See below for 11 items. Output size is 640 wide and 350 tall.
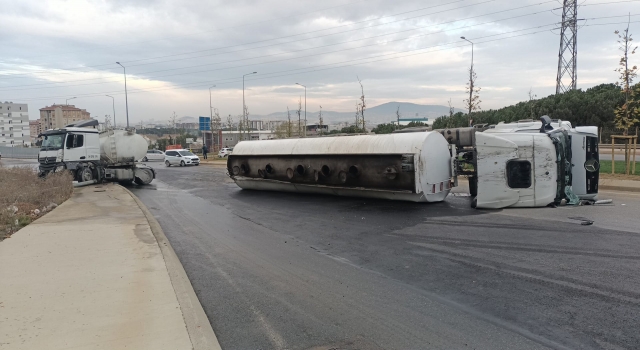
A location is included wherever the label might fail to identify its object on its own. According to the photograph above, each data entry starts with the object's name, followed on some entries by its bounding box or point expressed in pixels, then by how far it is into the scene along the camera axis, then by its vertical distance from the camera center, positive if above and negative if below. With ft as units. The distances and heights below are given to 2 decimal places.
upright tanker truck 66.23 -0.28
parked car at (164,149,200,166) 128.16 -2.44
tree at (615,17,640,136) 56.18 +6.20
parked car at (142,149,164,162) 166.61 -1.74
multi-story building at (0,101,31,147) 458.78 +32.53
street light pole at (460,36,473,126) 92.89 +11.38
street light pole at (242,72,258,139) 166.79 +13.97
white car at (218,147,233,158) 181.40 -1.80
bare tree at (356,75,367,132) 117.58 +10.68
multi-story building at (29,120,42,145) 617.78 +40.61
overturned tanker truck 34.86 -1.82
